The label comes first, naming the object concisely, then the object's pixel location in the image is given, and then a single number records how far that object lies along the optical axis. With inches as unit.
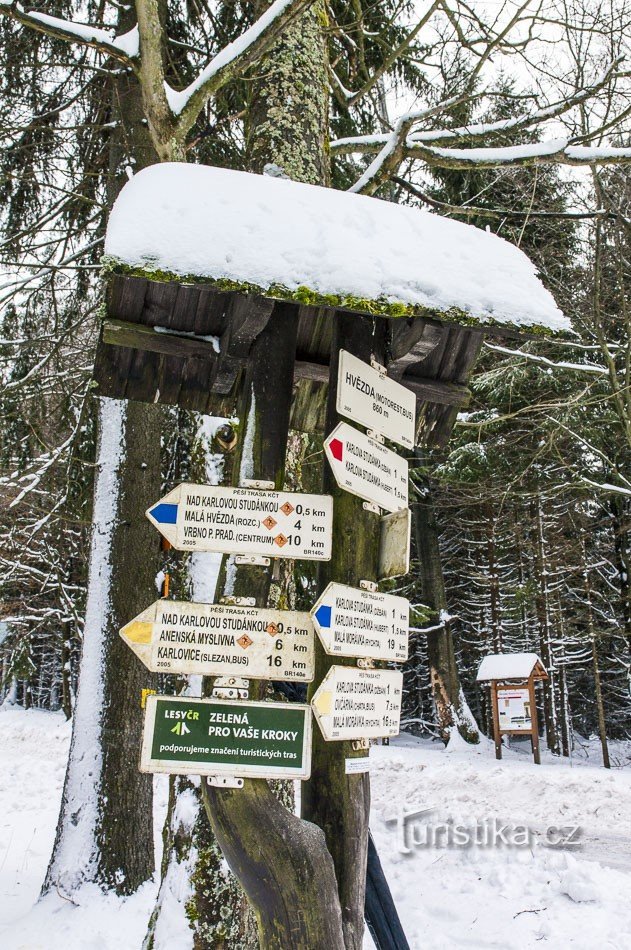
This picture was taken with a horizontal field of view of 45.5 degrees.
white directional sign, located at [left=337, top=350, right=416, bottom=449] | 123.4
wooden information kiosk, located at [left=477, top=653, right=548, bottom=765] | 611.2
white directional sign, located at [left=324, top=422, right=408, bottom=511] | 119.1
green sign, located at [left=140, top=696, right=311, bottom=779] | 106.0
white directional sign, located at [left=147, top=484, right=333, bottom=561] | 113.8
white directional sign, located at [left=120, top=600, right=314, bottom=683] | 108.2
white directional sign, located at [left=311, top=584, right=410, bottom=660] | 110.5
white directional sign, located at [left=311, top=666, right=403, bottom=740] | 108.7
